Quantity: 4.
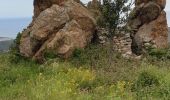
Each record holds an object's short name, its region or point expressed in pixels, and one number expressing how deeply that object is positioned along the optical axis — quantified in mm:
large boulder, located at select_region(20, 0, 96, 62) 11438
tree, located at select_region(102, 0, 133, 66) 11797
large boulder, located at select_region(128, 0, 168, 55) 12792
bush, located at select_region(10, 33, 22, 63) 12047
